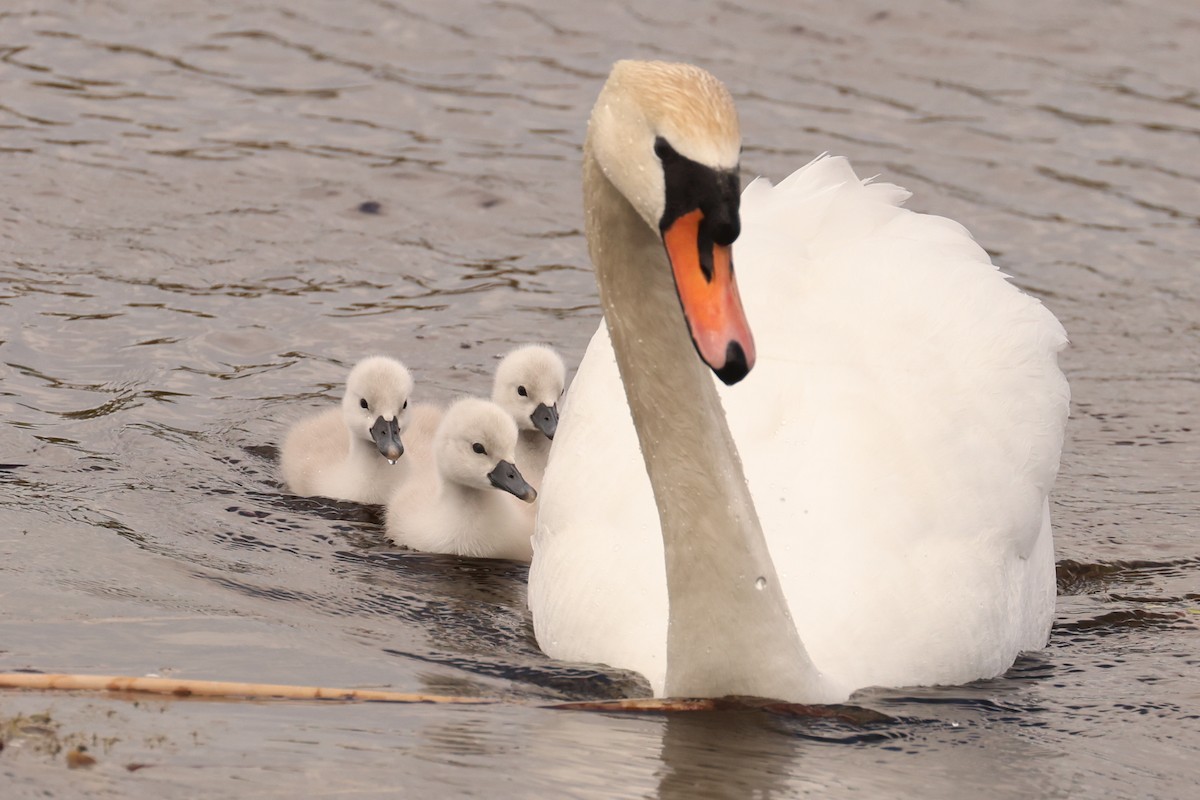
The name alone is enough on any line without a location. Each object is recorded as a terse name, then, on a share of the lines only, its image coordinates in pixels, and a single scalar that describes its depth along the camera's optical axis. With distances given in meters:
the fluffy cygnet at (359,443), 14.79
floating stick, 8.62
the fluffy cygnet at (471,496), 14.16
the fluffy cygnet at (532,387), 15.29
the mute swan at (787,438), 8.64
